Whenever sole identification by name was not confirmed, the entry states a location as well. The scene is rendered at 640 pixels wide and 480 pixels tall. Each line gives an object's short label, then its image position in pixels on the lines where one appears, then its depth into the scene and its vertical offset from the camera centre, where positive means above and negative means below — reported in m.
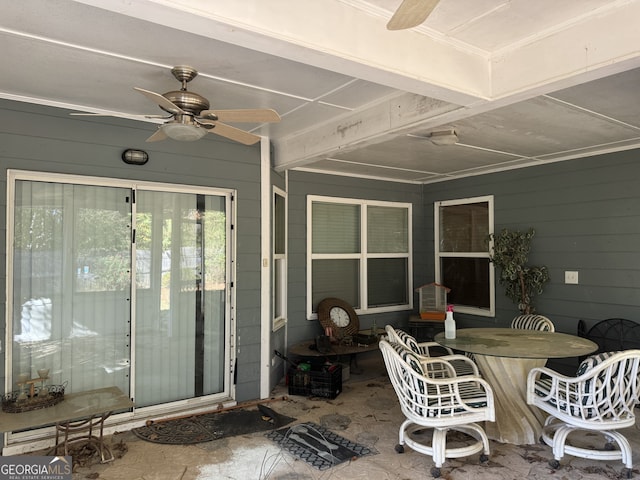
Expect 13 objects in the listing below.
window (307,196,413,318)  5.63 -0.03
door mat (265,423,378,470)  3.22 -1.49
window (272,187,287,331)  4.87 -0.08
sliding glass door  3.44 -0.30
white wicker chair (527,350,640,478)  2.81 -0.98
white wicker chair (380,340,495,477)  2.97 -1.03
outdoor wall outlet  4.82 -0.29
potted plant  5.00 -0.22
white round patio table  3.41 -1.02
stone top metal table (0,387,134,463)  2.97 -1.11
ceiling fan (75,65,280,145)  2.66 +0.82
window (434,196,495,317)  5.77 -0.03
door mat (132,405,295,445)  3.56 -1.47
